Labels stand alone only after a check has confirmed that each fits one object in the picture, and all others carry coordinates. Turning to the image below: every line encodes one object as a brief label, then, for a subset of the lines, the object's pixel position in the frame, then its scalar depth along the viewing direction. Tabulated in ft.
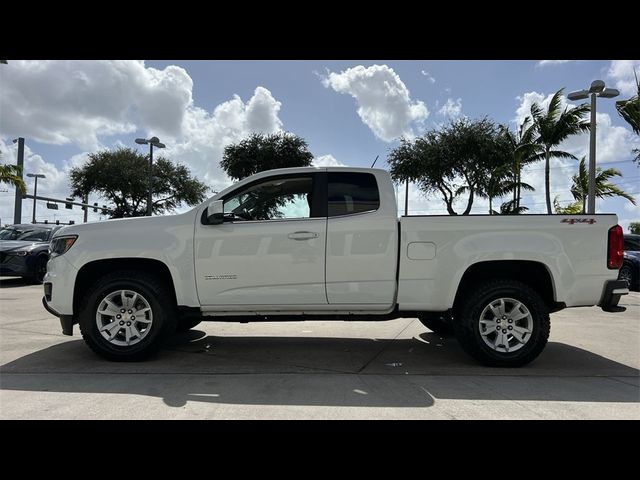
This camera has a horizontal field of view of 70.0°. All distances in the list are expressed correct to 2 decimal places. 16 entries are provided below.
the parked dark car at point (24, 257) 39.27
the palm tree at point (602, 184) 77.30
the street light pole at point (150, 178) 75.11
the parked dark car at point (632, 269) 42.29
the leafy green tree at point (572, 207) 97.79
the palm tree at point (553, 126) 74.08
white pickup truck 15.67
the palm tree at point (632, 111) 52.54
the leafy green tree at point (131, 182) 122.72
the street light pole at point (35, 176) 142.15
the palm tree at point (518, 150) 78.02
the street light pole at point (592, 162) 49.30
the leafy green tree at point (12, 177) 77.61
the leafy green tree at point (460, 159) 83.05
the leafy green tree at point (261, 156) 92.63
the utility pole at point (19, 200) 116.98
